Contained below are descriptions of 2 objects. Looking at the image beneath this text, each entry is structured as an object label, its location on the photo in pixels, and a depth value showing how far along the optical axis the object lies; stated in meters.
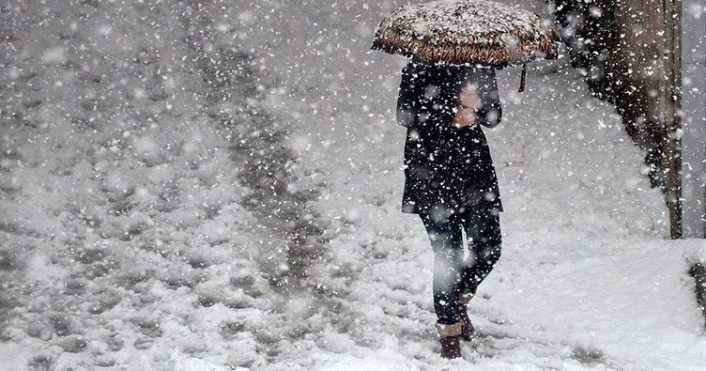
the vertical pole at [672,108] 12.77
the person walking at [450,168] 9.35
